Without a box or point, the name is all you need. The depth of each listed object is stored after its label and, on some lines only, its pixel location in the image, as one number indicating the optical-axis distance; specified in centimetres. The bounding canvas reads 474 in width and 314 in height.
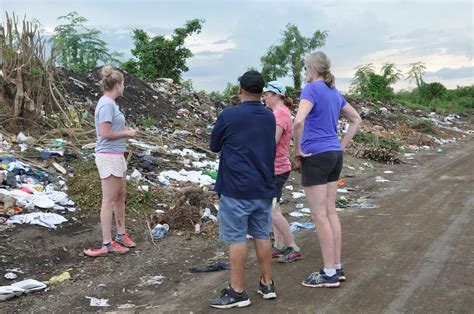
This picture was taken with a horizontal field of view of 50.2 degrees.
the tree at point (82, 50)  1809
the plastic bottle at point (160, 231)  588
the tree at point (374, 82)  2923
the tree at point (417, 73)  3431
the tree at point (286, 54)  2742
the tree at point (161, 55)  1852
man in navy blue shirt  376
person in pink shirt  476
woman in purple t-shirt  415
